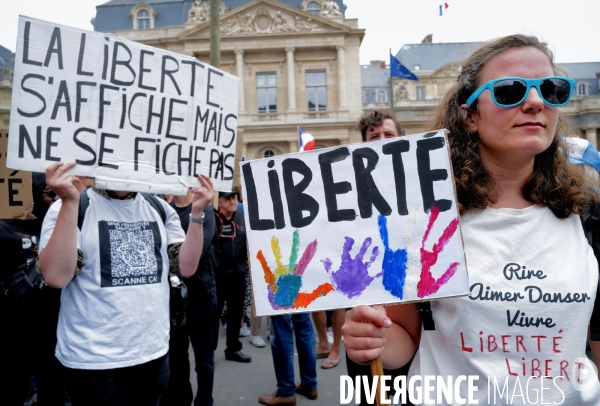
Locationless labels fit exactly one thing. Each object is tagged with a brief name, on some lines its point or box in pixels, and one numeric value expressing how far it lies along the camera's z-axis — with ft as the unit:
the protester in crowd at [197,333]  10.52
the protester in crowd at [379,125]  9.40
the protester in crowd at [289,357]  11.68
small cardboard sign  8.23
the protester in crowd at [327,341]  14.80
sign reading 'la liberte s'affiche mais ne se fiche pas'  6.39
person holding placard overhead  6.04
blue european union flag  62.08
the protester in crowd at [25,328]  8.37
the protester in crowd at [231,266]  16.11
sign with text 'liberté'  4.04
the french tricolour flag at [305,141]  29.58
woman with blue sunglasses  3.80
